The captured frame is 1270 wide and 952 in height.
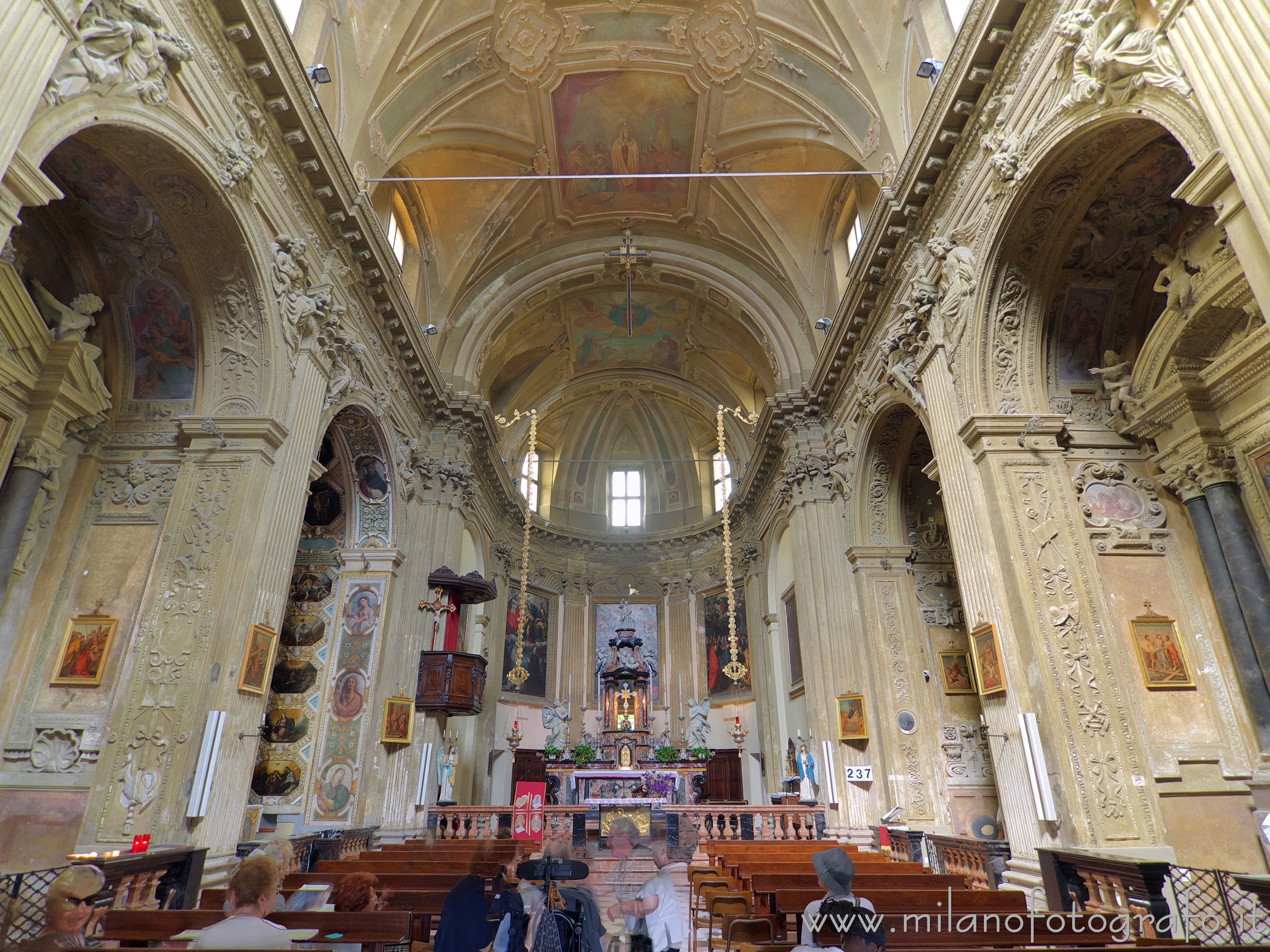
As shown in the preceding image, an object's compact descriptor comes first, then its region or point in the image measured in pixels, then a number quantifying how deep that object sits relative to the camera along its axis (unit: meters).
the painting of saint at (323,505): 13.62
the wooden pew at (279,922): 4.09
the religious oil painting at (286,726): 12.11
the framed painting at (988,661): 8.12
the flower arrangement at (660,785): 17.09
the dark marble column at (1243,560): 7.43
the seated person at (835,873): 3.47
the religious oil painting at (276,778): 11.79
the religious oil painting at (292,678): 12.42
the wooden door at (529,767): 20.64
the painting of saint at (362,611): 12.93
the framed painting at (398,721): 12.53
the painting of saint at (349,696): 12.41
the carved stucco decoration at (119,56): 5.85
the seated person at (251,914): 3.23
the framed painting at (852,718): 13.09
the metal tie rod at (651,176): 11.27
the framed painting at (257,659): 8.18
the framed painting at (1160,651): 7.73
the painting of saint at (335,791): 11.79
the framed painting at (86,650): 7.80
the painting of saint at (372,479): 13.56
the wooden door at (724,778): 20.88
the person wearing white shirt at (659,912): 3.66
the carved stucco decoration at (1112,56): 6.10
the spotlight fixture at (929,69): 10.12
